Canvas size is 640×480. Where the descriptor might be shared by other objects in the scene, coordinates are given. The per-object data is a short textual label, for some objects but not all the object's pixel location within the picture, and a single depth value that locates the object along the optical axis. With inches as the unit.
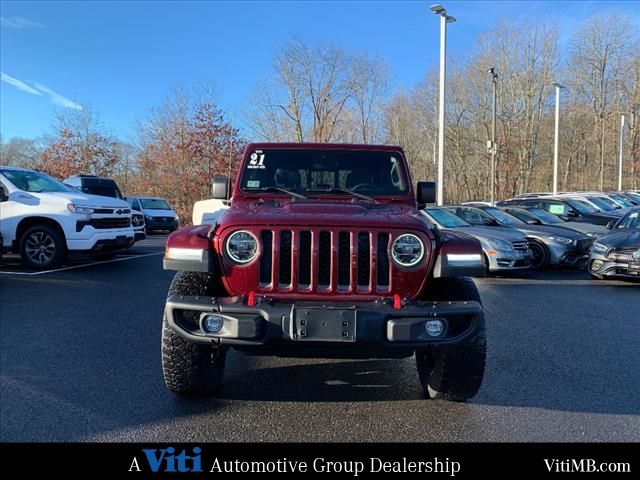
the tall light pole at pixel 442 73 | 685.3
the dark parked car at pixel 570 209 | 623.7
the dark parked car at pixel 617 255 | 339.0
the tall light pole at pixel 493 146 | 978.0
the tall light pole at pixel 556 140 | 1170.6
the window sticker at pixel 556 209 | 668.7
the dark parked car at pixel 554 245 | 418.6
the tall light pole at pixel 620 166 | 1505.9
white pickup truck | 357.4
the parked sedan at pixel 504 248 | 378.9
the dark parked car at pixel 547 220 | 499.8
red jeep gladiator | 115.2
